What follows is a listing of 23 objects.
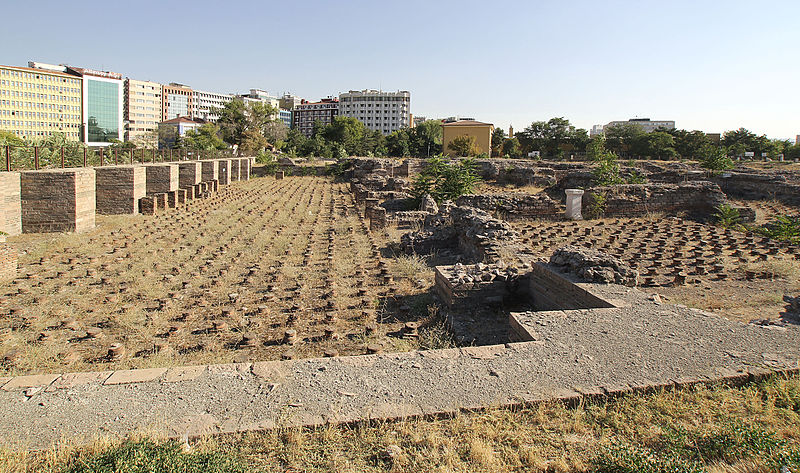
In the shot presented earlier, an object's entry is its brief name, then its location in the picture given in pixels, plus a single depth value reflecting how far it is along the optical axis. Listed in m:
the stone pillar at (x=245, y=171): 31.19
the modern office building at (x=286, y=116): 136.71
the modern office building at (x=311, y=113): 129.75
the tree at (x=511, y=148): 58.59
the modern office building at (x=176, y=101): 122.56
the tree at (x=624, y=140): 58.59
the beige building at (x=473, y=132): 56.61
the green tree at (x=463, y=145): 50.40
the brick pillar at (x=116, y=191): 14.59
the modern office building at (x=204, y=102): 132.12
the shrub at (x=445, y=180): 15.61
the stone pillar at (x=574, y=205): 14.48
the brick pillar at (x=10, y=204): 10.68
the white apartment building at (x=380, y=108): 120.25
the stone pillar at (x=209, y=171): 24.16
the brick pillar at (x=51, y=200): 11.37
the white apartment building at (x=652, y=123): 136.54
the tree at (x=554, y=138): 59.97
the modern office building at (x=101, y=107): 92.06
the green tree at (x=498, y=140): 62.19
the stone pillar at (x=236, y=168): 30.08
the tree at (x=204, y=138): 53.94
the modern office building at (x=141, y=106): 111.19
